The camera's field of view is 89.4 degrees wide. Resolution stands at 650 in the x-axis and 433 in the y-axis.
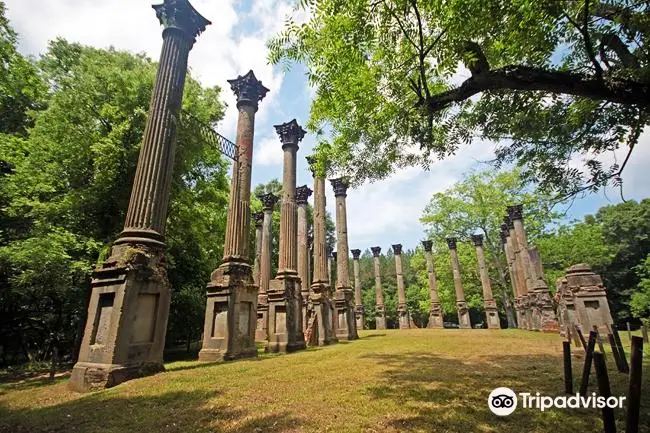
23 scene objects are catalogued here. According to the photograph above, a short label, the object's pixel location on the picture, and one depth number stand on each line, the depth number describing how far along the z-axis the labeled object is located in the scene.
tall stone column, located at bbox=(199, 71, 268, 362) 10.20
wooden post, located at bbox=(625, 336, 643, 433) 2.72
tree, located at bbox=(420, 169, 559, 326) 31.58
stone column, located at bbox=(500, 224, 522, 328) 26.64
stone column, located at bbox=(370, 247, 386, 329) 35.81
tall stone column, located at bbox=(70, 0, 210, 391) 6.68
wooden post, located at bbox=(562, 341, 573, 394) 4.99
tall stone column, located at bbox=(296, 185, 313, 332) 17.83
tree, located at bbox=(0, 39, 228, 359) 10.73
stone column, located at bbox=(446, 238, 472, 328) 32.06
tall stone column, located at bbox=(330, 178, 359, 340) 19.37
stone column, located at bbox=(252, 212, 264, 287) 26.25
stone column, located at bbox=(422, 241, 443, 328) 33.21
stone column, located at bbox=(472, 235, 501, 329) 29.22
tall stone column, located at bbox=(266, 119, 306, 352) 13.27
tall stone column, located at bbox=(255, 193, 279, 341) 21.61
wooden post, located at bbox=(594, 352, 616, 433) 2.84
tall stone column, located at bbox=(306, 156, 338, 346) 15.85
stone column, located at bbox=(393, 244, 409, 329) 35.25
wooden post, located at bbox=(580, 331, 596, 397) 4.70
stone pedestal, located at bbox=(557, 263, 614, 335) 11.16
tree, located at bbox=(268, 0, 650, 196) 4.42
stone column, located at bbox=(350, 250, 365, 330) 36.06
